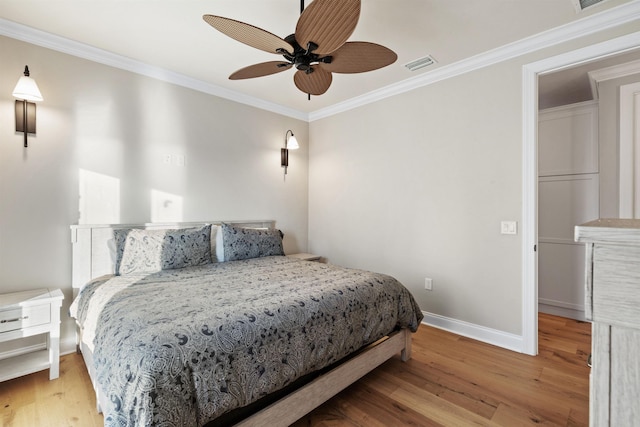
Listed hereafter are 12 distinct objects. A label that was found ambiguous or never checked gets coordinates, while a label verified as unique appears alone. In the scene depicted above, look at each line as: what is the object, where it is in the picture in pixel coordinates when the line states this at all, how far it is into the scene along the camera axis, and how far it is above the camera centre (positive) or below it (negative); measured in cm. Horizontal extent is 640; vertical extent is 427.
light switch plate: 256 -11
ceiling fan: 144 +98
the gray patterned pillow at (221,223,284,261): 302 -30
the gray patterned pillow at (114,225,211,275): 245 -32
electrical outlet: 312 -73
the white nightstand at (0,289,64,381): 195 -76
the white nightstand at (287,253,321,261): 388 -56
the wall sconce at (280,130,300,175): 397 +90
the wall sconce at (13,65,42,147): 218 +86
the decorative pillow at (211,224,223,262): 305 -31
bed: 117 -58
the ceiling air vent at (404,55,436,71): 277 +145
